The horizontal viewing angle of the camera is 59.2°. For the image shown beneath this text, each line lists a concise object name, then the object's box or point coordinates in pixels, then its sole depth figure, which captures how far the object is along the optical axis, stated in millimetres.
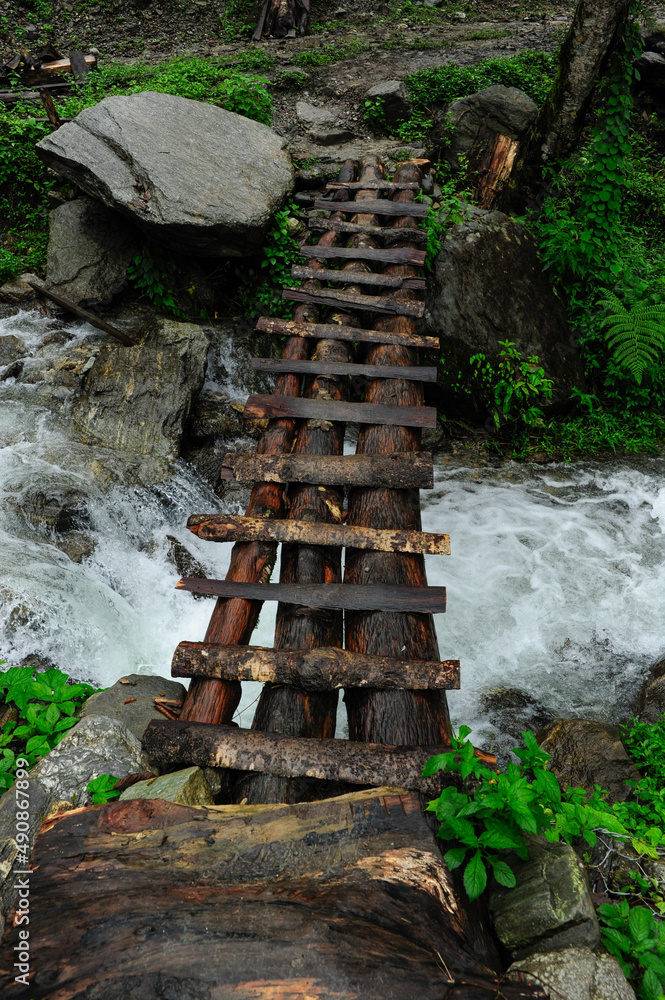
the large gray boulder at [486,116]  7156
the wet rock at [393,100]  8039
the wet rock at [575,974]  1602
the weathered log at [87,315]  5838
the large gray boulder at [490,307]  6121
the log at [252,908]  1480
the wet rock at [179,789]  2232
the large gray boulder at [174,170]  5508
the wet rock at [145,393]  5340
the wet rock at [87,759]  2381
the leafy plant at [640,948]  1730
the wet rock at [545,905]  1773
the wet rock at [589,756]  3236
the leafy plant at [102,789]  2281
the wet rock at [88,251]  6160
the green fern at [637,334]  5914
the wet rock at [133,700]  2830
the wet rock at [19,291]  6379
